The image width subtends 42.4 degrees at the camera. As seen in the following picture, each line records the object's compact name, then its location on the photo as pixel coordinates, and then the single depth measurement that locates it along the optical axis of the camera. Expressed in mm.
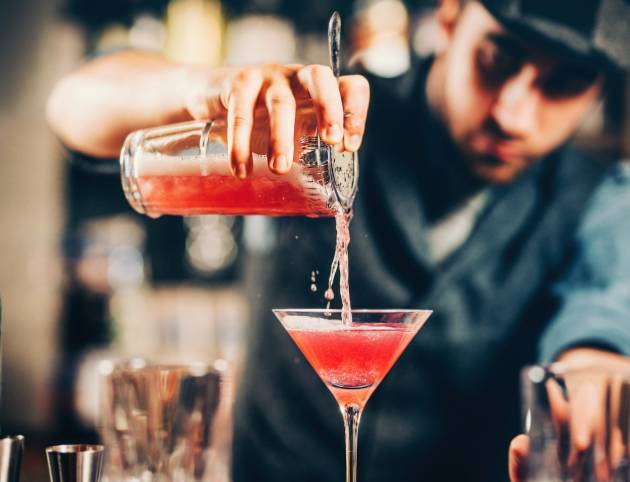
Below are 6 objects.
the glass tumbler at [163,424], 1100
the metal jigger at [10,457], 916
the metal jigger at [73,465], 931
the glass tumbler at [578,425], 878
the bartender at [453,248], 1934
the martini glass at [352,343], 1196
